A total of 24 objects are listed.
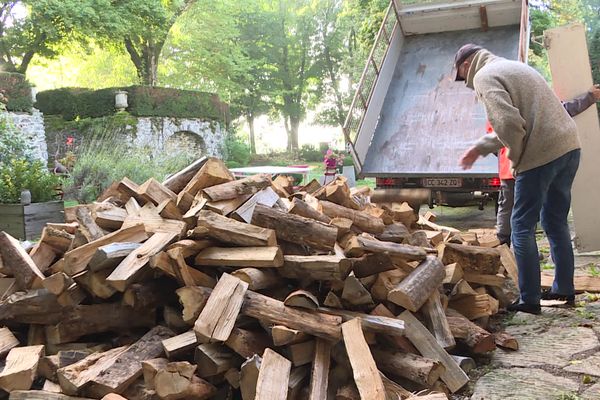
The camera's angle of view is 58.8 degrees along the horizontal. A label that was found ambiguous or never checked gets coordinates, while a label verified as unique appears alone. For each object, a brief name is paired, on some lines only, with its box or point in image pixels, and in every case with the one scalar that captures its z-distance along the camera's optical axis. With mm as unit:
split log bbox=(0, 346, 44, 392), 2404
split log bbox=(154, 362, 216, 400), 2232
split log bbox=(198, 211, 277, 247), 2820
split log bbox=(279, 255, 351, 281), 2682
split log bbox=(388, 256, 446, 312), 2900
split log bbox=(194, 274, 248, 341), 2377
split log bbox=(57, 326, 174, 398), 2273
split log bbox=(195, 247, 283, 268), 2710
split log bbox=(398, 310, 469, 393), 2629
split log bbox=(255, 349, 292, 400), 2170
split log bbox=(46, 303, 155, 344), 2762
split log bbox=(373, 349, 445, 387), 2490
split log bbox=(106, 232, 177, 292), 2602
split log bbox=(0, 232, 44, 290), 2873
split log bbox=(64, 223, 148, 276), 2807
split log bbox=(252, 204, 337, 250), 2900
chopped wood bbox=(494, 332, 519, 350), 3086
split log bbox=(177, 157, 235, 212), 3338
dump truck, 6578
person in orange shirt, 4754
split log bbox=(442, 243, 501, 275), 3625
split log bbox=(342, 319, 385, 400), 2198
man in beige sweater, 3359
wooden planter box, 7123
